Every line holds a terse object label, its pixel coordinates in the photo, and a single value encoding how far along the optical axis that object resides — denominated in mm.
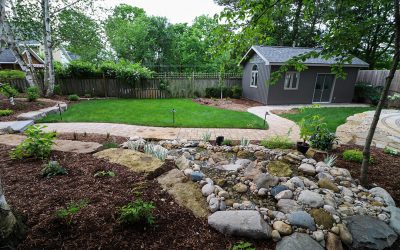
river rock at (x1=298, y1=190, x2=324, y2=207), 2283
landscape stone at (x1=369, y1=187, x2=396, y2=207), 2506
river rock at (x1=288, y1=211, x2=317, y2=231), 1972
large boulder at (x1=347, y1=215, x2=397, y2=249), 1896
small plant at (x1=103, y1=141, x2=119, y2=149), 3708
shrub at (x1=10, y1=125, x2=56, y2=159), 2852
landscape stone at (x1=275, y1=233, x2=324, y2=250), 1724
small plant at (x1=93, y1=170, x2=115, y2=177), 2501
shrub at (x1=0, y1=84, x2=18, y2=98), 7206
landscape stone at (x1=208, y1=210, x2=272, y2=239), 1811
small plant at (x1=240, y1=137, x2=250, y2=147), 4305
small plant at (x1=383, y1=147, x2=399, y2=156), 4188
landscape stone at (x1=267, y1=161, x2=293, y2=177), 2960
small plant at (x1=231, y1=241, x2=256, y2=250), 1633
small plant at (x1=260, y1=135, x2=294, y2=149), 4285
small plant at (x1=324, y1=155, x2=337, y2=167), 3354
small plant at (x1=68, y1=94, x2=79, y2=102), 10666
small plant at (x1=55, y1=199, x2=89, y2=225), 1681
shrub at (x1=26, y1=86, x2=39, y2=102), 8172
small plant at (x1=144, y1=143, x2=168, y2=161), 3353
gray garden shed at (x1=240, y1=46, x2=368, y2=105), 11391
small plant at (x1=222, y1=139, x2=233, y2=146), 4483
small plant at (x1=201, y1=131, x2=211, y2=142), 4573
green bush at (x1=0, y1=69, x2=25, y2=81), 9755
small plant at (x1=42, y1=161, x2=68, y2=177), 2432
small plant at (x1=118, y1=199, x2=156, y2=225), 1669
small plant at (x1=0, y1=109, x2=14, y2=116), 6139
